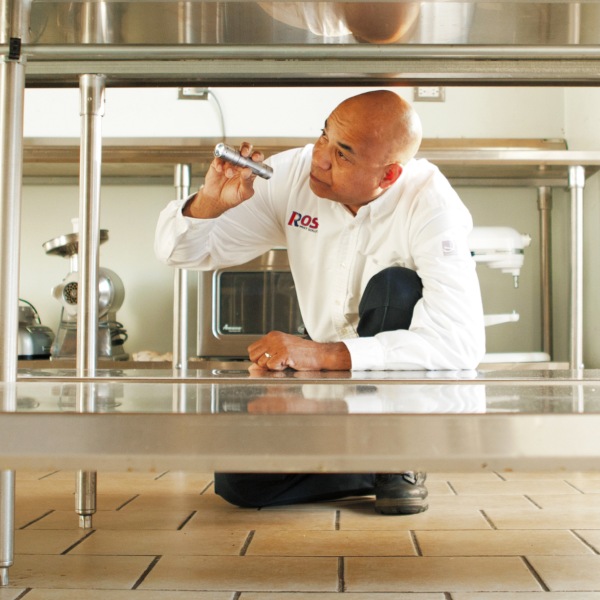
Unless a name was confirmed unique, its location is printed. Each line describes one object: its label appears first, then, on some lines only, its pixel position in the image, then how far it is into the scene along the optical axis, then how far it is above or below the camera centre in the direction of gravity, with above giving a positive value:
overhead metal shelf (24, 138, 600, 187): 2.65 +0.56
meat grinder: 2.75 +0.10
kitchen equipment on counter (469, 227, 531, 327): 2.69 +0.27
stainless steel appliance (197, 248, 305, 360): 2.78 +0.08
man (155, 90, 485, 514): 1.40 +0.16
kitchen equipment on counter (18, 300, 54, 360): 2.83 -0.03
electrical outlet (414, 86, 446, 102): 3.20 +0.89
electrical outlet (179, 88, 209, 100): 3.21 +0.89
